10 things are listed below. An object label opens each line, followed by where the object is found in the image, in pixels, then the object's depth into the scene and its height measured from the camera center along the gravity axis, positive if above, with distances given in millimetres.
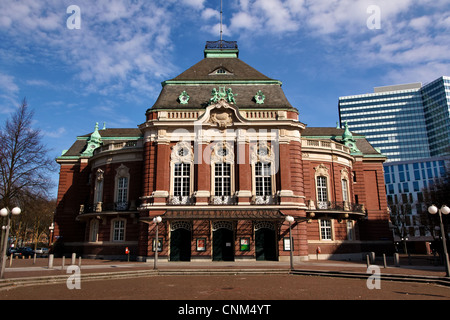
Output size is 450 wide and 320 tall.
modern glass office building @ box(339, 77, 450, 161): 125581 +43733
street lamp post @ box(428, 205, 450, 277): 17636 +556
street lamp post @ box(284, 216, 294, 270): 24031 +1173
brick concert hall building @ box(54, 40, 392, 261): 29859 +4894
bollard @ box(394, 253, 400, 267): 24891 -1806
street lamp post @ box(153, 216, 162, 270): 24669 +1266
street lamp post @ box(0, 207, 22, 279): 17562 +368
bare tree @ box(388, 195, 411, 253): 69288 +5028
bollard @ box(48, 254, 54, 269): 24603 -1776
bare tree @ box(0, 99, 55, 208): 31438 +6641
